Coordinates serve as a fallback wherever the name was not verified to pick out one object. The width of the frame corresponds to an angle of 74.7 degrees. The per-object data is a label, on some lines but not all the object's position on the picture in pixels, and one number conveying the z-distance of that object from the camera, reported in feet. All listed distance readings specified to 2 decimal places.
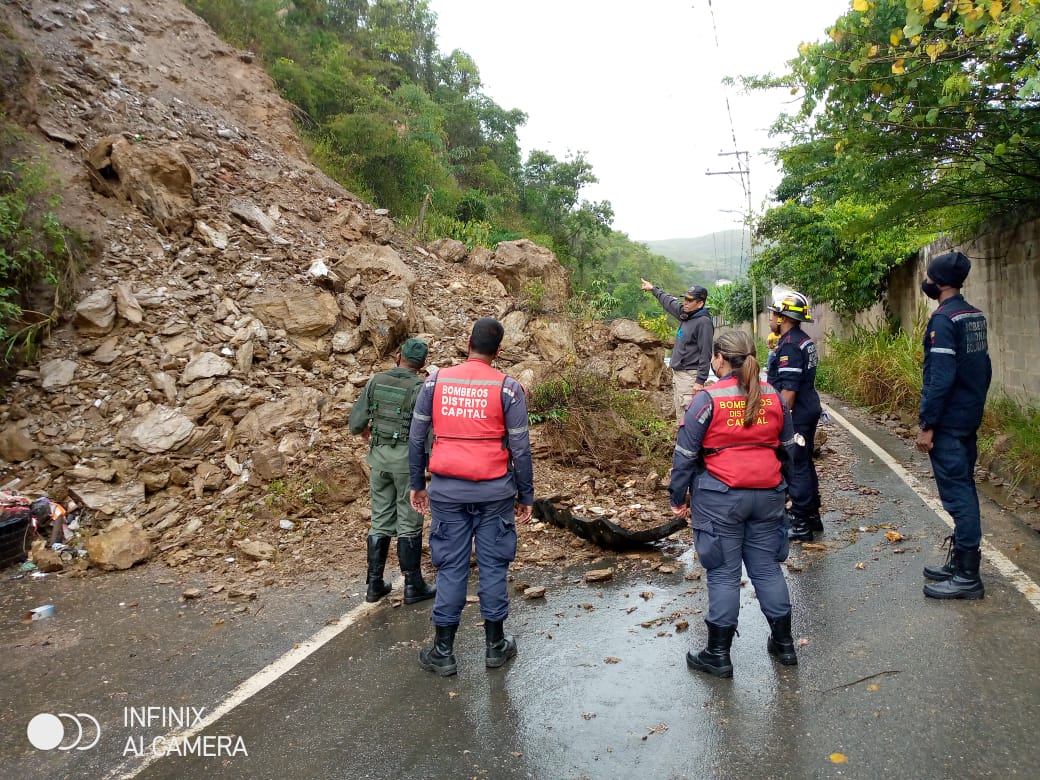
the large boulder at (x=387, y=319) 31.76
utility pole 121.49
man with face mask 14.38
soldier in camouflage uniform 16.56
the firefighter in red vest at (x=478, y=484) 12.89
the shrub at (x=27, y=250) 24.81
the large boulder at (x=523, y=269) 40.47
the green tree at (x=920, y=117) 15.92
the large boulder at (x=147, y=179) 32.89
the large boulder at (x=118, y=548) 19.20
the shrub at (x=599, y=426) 25.99
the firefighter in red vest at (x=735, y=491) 11.96
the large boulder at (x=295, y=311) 30.55
